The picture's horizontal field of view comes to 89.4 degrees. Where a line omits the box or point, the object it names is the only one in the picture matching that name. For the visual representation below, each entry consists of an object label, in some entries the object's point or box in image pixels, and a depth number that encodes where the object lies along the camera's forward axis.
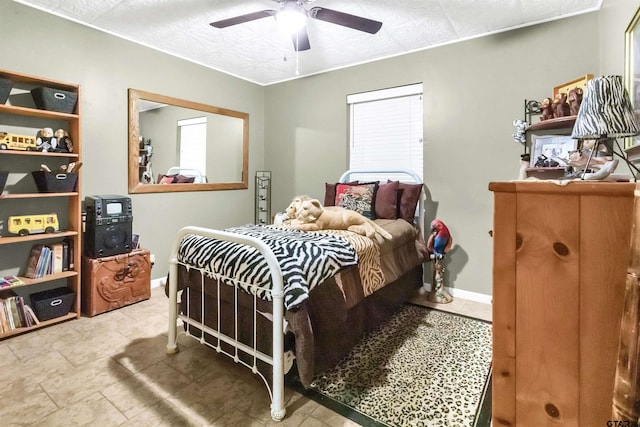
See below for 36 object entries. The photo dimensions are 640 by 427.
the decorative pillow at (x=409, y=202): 3.10
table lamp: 1.13
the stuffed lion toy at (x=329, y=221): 2.35
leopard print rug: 1.59
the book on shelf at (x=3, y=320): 2.28
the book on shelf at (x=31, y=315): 2.40
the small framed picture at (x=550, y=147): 2.57
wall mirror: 3.24
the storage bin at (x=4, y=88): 2.28
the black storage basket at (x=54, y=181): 2.49
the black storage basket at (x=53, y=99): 2.48
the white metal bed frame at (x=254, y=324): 1.51
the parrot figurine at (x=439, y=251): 2.99
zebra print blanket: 1.58
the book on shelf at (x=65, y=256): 2.65
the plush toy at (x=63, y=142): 2.61
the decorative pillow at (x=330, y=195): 3.48
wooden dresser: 0.78
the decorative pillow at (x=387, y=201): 3.08
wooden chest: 2.70
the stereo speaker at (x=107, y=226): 2.73
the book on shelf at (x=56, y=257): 2.58
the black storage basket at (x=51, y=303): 2.47
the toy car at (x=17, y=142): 2.34
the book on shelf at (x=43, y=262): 2.51
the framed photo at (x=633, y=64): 1.52
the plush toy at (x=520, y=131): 2.75
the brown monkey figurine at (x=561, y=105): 2.41
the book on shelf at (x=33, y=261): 2.51
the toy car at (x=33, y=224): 2.41
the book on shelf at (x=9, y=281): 2.31
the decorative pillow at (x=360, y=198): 3.09
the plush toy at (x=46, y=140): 2.51
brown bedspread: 1.55
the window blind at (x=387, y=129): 3.45
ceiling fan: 2.17
